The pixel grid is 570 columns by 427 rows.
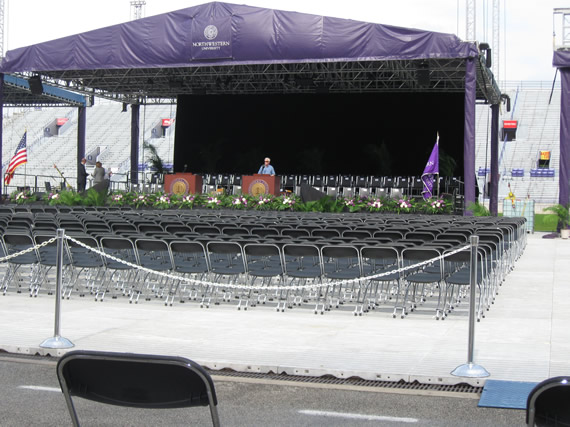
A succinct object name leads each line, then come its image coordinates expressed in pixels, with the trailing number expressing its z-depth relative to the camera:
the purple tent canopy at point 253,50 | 20.39
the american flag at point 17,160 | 24.91
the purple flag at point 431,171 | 20.03
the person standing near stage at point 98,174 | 22.98
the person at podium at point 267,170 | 22.09
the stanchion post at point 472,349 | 5.04
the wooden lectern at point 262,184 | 21.67
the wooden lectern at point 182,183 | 23.58
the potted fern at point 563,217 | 19.86
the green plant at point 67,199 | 20.92
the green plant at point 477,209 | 18.44
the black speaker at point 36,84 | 25.77
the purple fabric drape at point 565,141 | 20.69
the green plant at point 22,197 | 22.47
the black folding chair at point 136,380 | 2.54
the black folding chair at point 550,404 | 2.38
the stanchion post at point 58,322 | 5.82
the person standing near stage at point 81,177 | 29.61
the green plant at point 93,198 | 21.06
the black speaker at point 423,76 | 23.11
